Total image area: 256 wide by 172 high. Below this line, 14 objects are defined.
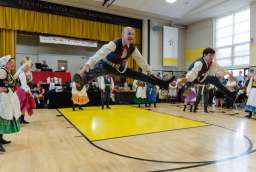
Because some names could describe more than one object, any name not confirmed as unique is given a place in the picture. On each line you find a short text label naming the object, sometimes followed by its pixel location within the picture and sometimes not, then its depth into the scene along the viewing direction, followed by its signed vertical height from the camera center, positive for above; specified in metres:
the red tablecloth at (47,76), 8.50 +0.38
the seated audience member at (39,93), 7.77 -0.28
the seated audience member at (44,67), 8.83 +0.72
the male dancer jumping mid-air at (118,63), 2.91 +0.31
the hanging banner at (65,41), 9.70 +1.98
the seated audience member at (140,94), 8.89 -0.34
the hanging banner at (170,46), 12.17 +2.16
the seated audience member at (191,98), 7.88 -0.44
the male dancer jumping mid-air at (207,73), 3.53 +0.21
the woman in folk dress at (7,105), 3.26 -0.29
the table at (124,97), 10.09 -0.52
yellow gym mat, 4.41 -0.89
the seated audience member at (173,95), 11.25 -0.48
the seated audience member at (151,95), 9.10 -0.39
